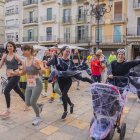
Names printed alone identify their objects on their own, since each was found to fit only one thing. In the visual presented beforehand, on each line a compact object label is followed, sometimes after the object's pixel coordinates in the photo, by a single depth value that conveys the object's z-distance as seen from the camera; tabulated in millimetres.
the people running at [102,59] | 7943
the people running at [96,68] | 8203
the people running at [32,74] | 4723
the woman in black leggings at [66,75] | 5246
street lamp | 15272
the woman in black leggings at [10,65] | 5246
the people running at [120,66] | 4818
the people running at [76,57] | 9480
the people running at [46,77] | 7711
